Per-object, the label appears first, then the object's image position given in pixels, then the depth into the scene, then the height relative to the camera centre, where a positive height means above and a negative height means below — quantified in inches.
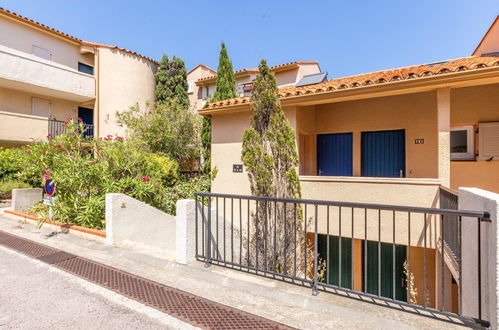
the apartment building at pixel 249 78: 612.4 +225.6
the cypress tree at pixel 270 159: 227.0 +5.6
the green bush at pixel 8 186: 374.0 -32.0
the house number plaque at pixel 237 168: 331.6 -4.0
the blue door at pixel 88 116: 636.1 +124.6
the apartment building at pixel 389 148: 223.3 +20.3
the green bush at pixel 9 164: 394.0 +1.2
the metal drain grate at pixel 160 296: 101.2 -63.7
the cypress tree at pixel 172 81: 693.3 +236.0
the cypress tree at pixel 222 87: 489.4 +160.6
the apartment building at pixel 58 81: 494.9 +190.3
